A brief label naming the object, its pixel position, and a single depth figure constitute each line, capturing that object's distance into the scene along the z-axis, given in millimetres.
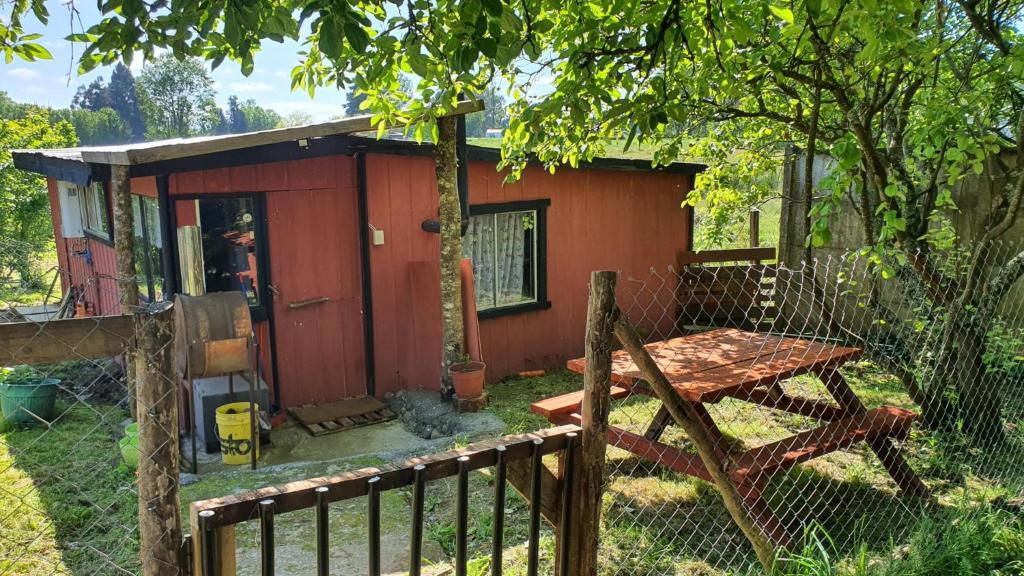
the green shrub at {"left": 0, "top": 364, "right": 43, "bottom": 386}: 7094
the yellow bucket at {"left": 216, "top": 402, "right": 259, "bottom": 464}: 6031
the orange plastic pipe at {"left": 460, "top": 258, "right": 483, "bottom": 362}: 7762
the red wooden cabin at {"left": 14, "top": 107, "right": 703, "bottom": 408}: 6734
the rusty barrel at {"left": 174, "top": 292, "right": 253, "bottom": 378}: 5762
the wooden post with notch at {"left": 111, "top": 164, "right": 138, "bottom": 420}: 6055
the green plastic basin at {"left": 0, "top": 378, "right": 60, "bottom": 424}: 7004
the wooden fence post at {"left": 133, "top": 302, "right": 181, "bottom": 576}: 1957
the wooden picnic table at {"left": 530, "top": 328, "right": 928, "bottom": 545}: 4074
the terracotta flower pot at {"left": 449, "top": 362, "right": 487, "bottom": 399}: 7324
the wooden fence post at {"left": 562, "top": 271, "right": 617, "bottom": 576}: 2633
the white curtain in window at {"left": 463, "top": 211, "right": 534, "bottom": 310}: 8656
